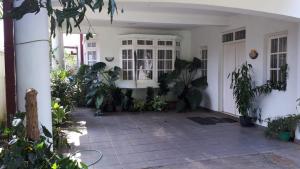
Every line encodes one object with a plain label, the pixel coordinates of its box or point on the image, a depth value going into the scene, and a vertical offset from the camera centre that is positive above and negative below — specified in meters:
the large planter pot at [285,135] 5.09 -1.09
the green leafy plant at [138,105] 8.46 -0.89
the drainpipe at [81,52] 10.98 +0.95
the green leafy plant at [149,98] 8.62 -0.71
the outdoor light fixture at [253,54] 6.18 +0.45
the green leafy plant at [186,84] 8.29 -0.27
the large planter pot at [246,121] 6.24 -1.03
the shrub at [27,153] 1.94 -0.55
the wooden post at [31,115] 1.98 -0.28
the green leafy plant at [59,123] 4.49 -0.94
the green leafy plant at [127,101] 8.23 -0.77
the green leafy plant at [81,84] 8.38 -0.25
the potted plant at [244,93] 6.01 -0.39
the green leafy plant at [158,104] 8.51 -0.87
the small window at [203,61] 8.70 +0.43
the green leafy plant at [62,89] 6.74 -0.34
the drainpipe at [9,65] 2.25 +0.09
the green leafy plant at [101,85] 7.81 -0.28
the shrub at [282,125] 4.95 -0.92
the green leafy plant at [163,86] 8.79 -0.34
